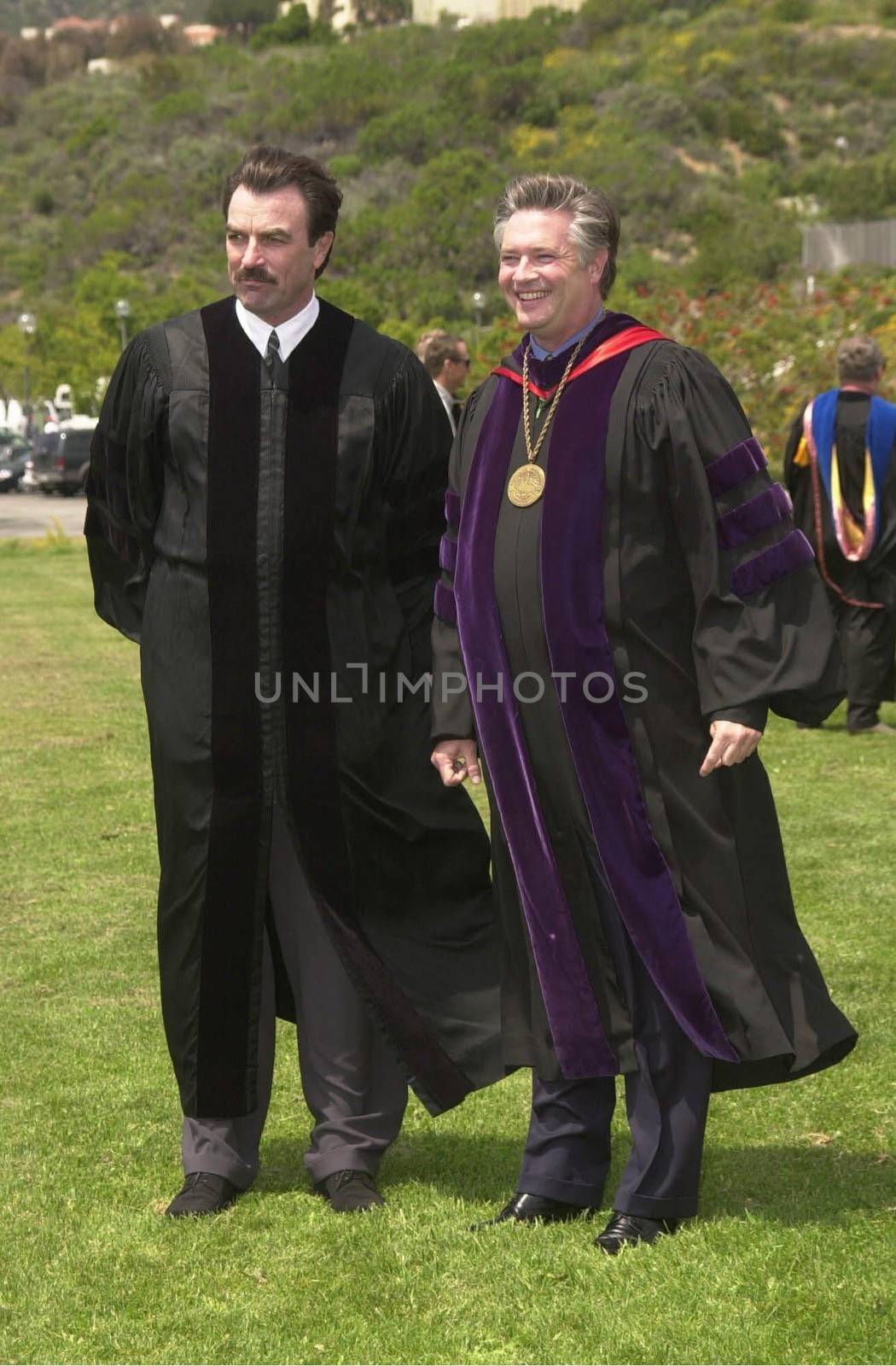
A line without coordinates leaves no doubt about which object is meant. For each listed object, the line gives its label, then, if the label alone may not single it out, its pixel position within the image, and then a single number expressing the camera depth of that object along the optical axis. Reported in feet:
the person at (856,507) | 34.91
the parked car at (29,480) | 146.10
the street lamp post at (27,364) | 220.43
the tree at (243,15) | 641.40
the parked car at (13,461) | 154.81
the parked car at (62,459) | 142.41
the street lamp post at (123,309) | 185.06
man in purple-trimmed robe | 12.50
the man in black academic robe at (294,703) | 13.70
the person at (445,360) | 32.42
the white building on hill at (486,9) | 526.57
